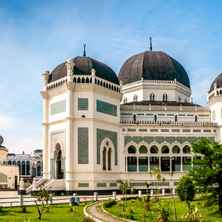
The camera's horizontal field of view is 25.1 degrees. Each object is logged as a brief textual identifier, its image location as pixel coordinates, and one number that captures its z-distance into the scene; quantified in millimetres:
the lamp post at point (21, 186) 48806
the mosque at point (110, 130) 46625
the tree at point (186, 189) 28495
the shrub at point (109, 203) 30297
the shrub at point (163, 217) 20738
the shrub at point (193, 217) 19216
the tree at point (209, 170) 25312
